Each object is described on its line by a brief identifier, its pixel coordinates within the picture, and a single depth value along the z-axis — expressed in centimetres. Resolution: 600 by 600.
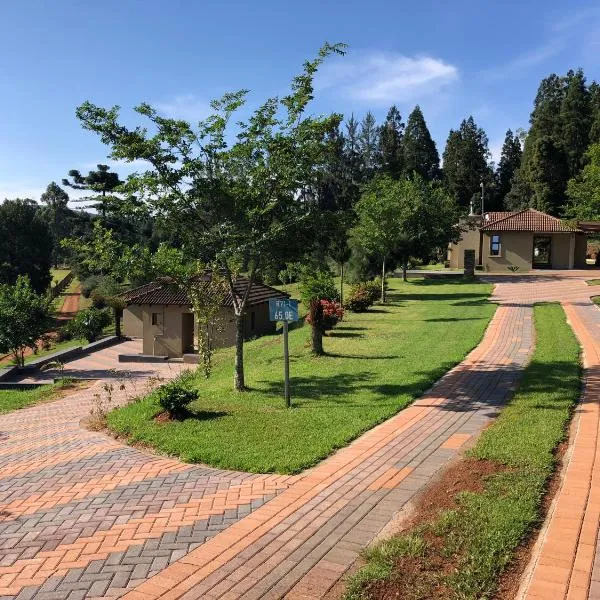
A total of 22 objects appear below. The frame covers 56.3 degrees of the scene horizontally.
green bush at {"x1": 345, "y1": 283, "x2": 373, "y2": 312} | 2331
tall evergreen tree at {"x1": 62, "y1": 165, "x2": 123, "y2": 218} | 5753
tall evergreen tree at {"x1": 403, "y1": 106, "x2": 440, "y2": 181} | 7781
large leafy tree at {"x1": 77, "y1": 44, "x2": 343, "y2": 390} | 1010
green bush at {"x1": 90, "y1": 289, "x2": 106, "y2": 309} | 4792
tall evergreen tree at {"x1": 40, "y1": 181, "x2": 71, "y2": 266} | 9562
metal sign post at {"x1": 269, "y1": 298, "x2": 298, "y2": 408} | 930
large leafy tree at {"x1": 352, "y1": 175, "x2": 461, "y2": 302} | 2719
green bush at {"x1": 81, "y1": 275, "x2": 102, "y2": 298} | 5781
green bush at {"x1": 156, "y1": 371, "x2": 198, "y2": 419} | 906
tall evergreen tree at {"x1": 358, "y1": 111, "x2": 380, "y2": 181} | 7305
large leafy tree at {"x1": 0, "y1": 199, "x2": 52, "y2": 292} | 5659
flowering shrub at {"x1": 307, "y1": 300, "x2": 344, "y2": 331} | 1675
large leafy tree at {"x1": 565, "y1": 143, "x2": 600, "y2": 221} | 2346
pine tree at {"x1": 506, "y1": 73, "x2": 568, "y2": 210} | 6028
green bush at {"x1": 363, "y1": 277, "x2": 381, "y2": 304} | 2477
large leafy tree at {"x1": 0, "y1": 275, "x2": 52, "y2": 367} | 2359
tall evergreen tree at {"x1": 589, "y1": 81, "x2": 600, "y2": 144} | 5916
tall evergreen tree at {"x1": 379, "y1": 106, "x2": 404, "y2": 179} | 7406
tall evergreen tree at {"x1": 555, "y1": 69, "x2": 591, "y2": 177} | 6219
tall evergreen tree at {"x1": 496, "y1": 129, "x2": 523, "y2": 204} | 7962
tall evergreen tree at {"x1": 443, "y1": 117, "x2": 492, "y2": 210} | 7400
